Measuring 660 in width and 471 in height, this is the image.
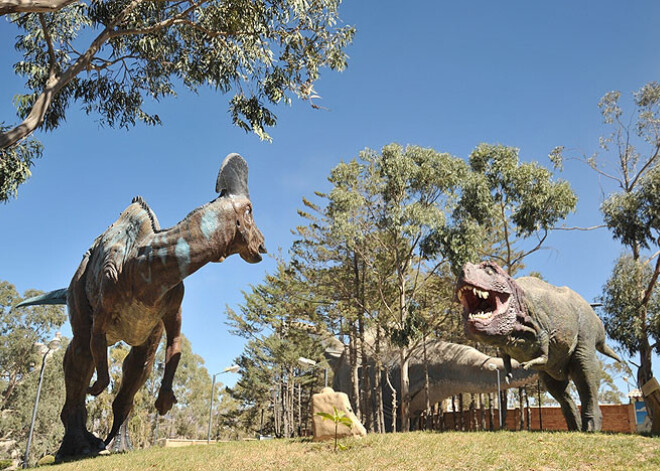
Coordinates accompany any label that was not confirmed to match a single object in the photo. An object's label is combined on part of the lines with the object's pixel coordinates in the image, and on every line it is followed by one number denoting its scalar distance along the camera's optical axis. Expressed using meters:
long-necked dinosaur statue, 18.50
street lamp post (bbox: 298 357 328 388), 12.66
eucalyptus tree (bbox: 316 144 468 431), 16.70
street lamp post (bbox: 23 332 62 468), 13.87
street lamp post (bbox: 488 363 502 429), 16.47
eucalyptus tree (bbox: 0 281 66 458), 33.72
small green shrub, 9.15
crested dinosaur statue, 6.47
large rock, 9.41
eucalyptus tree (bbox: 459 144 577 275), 16.05
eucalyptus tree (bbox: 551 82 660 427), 15.54
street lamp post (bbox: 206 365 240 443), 19.45
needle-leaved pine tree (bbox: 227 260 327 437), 21.89
